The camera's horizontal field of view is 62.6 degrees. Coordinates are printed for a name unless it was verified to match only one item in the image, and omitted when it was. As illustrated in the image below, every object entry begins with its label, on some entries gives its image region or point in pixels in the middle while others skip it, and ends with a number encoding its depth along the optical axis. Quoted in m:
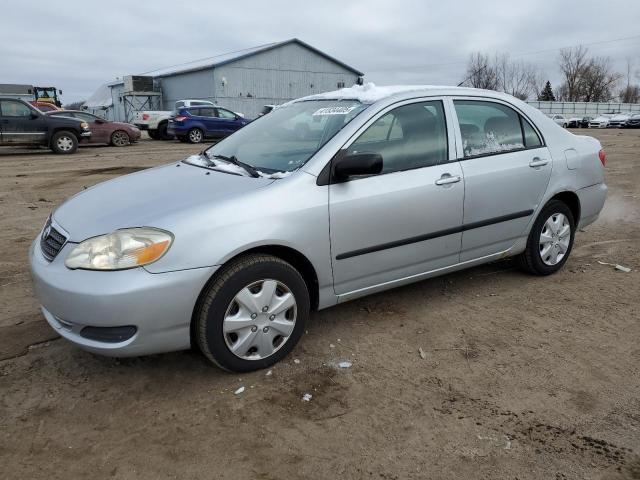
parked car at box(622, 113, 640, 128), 42.25
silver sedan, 2.71
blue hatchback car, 19.91
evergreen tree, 87.07
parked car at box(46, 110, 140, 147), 17.39
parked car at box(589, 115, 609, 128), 44.28
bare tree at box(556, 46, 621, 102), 78.94
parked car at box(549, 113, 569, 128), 42.49
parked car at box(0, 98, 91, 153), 13.96
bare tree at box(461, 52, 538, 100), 63.53
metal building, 35.59
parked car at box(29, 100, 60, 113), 24.05
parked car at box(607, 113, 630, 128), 43.97
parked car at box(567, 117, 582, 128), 46.22
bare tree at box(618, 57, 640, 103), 88.75
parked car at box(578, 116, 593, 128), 46.06
